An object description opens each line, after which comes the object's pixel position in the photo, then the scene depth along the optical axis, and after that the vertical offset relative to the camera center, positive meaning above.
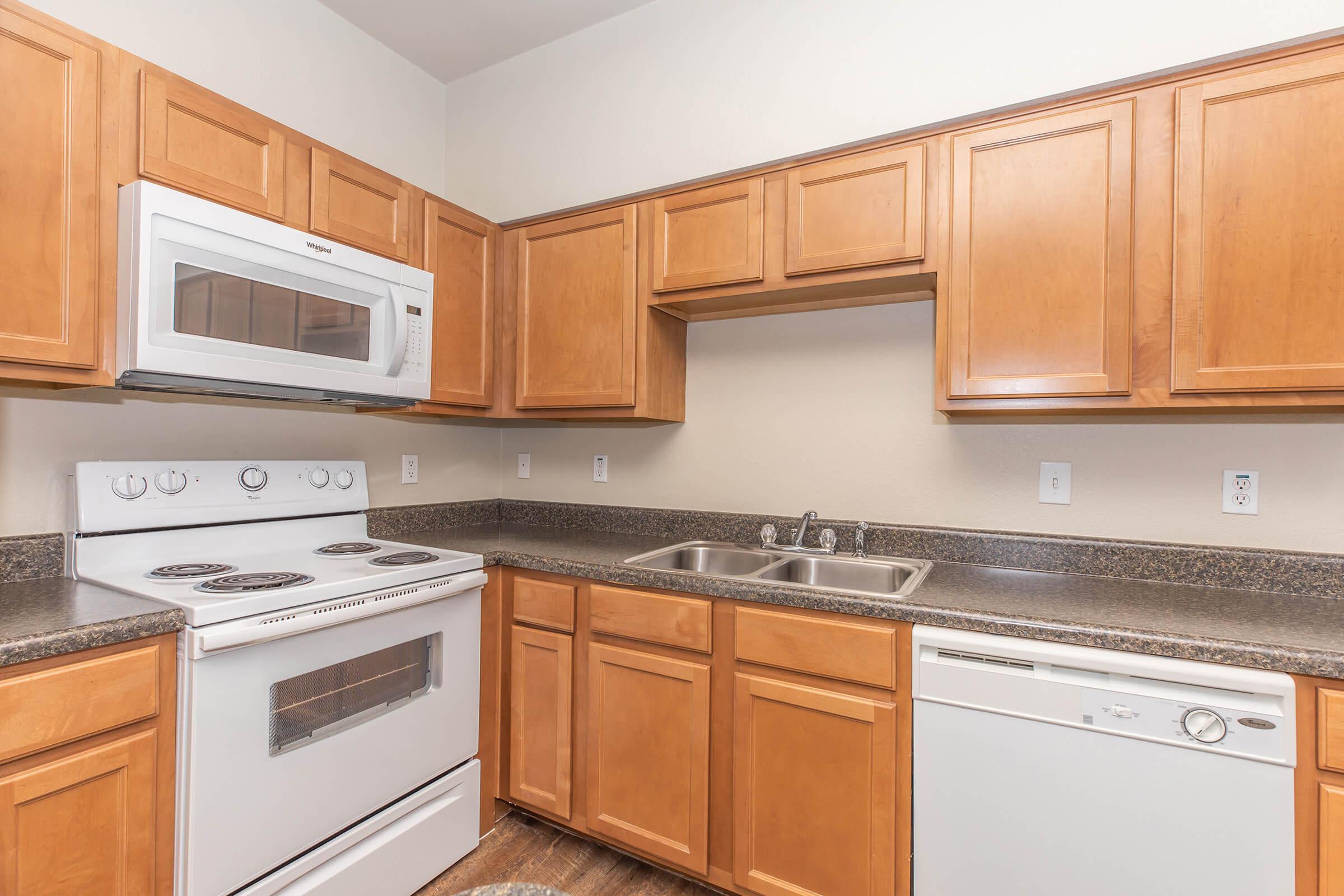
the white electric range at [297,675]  1.34 -0.56
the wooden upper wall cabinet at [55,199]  1.30 +0.52
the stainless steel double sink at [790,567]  1.90 -0.37
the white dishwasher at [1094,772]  1.17 -0.63
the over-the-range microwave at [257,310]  1.43 +0.35
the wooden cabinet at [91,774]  1.11 -0.63
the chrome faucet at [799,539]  2.03 -0.29
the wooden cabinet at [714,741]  1.49 -0.78
